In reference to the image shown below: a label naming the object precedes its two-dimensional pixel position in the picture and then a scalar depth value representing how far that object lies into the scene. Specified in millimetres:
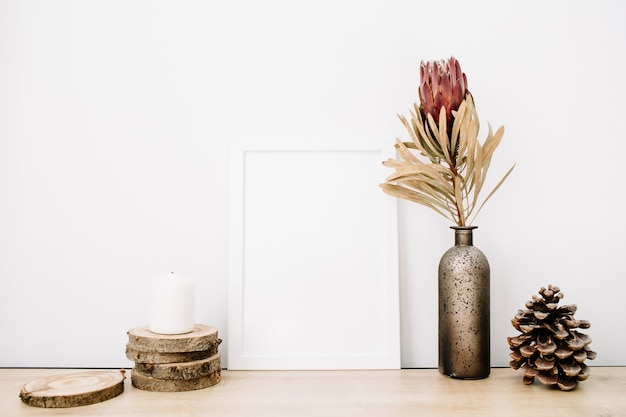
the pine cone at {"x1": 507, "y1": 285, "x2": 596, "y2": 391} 821
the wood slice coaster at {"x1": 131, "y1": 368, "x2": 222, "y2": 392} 818
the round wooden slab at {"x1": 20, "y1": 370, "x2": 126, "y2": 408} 750
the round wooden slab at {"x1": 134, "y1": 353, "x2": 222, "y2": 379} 815
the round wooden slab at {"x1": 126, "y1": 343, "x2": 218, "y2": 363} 820
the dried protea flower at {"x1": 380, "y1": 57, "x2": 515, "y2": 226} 877
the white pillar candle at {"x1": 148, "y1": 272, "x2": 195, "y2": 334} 848
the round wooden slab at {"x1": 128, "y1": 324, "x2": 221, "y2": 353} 816
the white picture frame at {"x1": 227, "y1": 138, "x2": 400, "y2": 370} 975
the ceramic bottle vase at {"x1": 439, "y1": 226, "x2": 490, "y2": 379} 882
